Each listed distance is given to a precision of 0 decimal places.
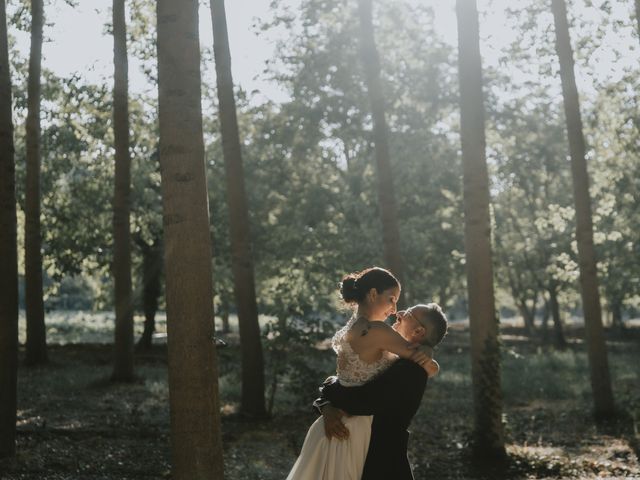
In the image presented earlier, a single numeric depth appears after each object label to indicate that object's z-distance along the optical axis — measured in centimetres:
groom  529
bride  519
